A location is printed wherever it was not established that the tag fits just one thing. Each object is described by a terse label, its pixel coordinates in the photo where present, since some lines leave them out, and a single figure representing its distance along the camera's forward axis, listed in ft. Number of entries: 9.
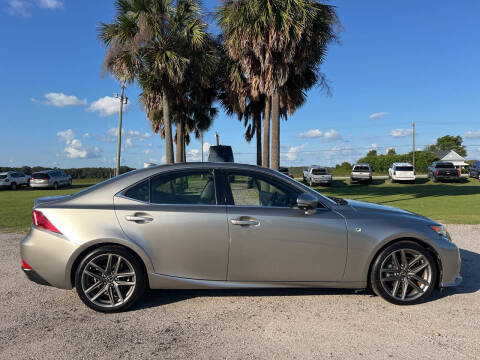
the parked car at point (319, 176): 105.19
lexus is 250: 11.62
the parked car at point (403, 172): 105.40
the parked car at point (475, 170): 118.62
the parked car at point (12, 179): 95.04
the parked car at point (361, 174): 103.65
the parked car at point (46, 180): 93.35
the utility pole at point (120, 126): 91.56
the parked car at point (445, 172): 107.14
